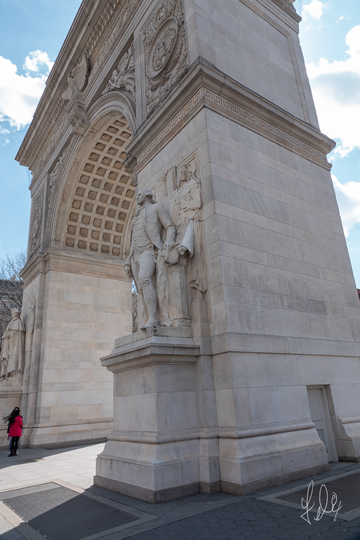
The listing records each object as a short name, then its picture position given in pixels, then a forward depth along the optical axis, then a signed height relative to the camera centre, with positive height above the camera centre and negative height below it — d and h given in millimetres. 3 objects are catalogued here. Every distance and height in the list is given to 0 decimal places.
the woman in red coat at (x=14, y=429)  13008 -316
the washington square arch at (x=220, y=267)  6926 +2847
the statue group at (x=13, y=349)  17516 +3006
